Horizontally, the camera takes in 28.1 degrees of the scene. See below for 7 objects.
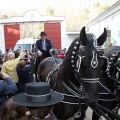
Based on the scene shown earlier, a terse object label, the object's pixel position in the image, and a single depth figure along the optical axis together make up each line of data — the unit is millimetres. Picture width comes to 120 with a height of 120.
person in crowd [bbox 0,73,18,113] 3395
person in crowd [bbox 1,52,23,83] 5926
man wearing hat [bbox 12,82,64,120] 1998
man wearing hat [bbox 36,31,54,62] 6922
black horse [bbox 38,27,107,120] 3051
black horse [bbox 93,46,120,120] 3650
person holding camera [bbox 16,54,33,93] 5643
